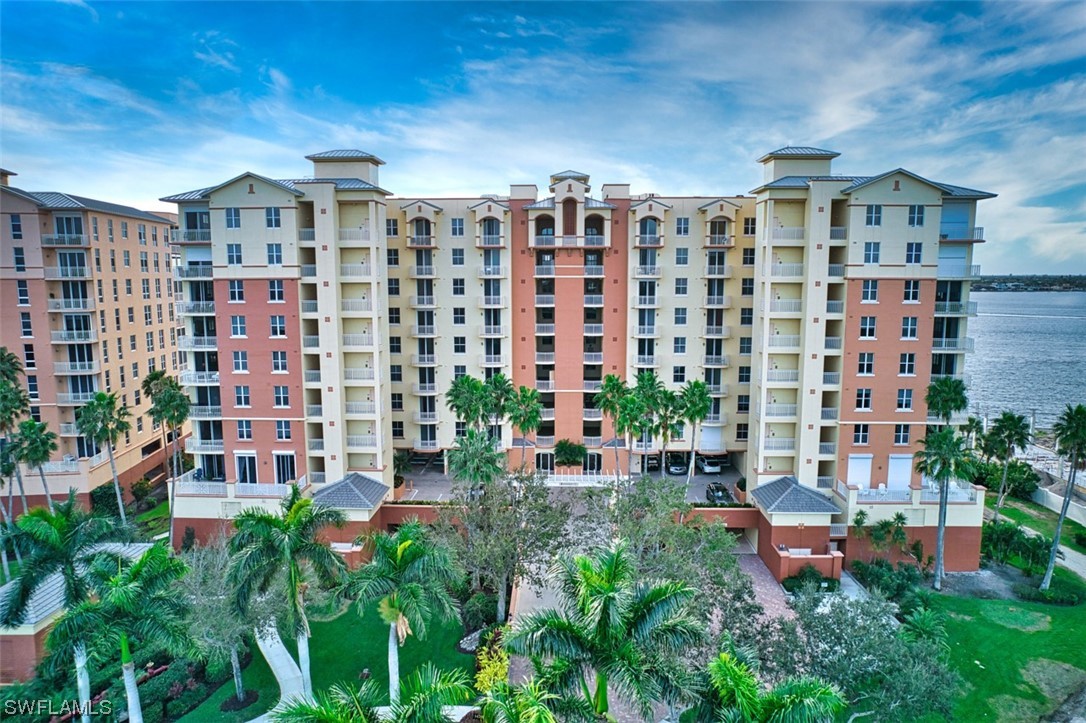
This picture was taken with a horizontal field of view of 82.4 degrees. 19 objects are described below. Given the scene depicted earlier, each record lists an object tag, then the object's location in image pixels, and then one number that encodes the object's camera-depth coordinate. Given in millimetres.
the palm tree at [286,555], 21953
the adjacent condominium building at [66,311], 41875
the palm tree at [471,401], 38375
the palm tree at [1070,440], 32500
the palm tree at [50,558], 21078
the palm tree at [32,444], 36094
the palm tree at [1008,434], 37312
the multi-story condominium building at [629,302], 37125
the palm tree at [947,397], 34969
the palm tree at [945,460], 33125
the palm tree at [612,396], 40625
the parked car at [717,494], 41566
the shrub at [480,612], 30094
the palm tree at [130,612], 19781
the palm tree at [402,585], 21547
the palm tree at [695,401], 39750
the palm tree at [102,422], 38906
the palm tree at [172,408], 38469
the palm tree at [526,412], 39406
